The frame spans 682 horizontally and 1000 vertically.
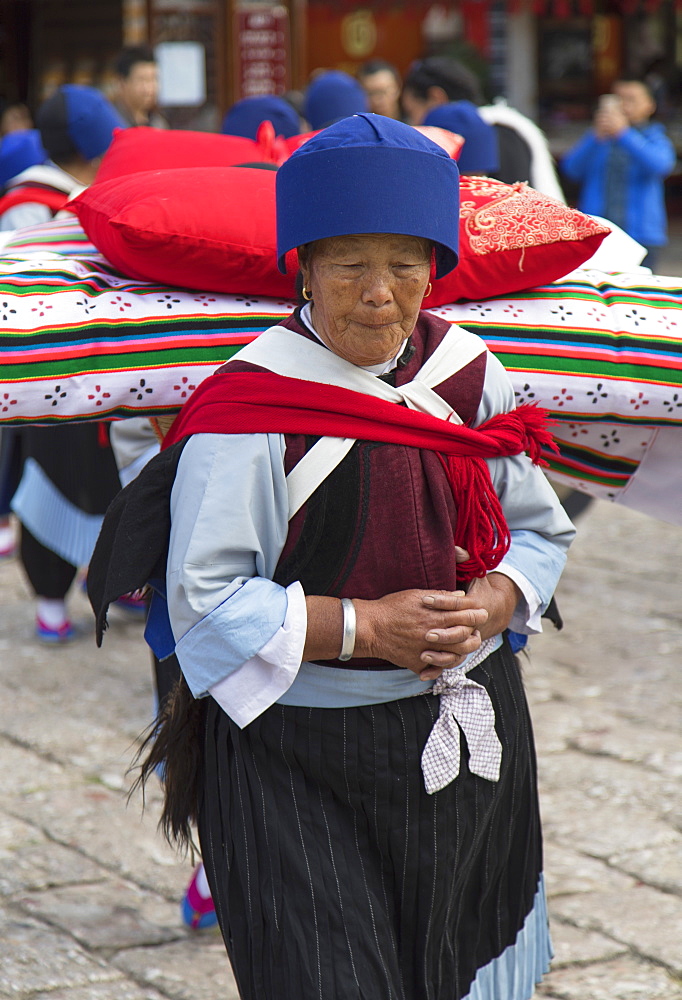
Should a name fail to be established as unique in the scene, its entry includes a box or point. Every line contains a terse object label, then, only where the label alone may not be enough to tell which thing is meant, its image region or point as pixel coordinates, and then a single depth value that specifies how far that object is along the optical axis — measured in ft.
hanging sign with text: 60.08
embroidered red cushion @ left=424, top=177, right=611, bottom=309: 14.29
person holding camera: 53.78
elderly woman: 11.09
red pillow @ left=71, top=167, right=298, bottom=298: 13.61
